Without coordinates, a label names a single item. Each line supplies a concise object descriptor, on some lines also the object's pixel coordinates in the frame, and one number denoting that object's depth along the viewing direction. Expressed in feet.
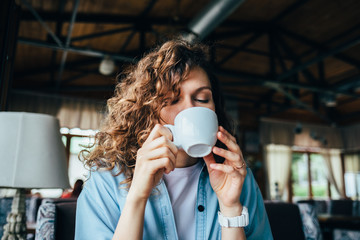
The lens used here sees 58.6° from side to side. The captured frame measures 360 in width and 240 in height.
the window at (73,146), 27.84
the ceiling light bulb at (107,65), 17.29
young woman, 2.89
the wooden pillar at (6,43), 6.18
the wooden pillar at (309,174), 36.14
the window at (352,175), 37.76
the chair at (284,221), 5.33
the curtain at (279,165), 34.04
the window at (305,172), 34.50
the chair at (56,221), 4.12
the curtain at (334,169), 37.58
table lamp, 4.86
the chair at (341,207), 19.47
